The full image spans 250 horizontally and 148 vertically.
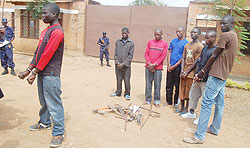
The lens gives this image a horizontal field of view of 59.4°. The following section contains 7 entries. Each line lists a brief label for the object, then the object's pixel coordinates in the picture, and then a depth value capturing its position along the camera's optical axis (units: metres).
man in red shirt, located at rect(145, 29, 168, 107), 5.09
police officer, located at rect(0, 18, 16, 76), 7.51
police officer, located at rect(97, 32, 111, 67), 11.03
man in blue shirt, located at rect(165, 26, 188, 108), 4.91
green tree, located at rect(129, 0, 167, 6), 34.75
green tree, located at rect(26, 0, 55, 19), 9.62
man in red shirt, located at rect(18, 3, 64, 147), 2.94
